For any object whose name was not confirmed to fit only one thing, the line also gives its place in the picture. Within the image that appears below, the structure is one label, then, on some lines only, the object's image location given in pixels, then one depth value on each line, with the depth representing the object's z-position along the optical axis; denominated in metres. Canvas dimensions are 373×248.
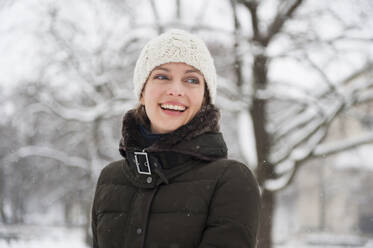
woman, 1.48
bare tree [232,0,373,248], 7.91
